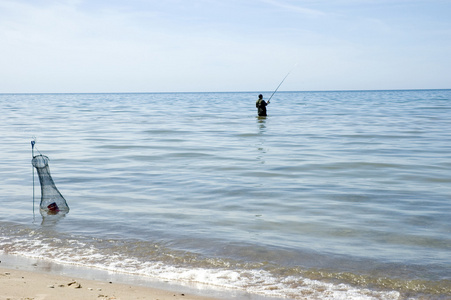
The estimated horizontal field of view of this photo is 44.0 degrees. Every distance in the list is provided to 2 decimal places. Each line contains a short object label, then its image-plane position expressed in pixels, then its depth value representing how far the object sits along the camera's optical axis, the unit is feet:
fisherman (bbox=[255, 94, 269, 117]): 97.37
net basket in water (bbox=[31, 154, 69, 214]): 27.05
